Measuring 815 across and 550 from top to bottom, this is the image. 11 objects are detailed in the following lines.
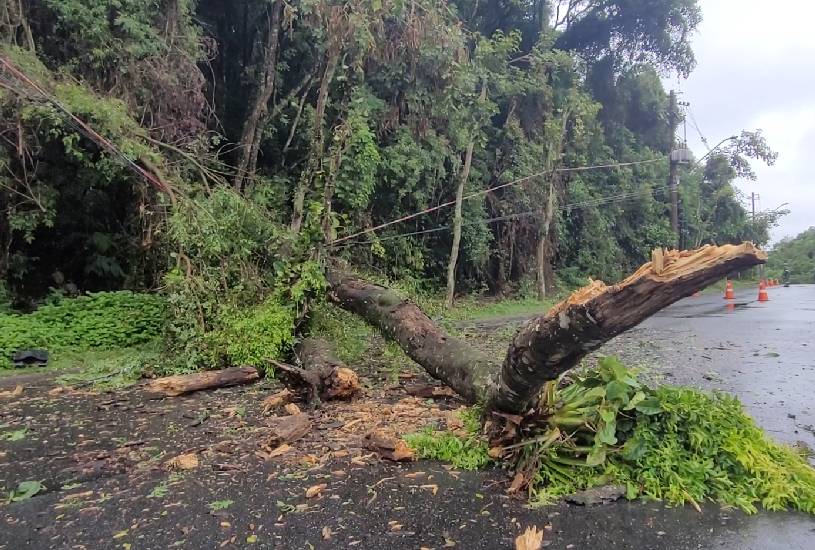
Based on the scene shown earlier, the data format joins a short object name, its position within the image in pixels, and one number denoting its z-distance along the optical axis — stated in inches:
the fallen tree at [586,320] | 95.8
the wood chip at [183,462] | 147.3
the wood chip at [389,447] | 146.4
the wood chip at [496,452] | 138.7
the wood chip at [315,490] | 127.0
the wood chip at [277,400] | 196.9
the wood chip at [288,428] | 161.1
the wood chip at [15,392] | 240.1
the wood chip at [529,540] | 100.6
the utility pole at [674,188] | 815.7
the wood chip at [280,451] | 154.0
